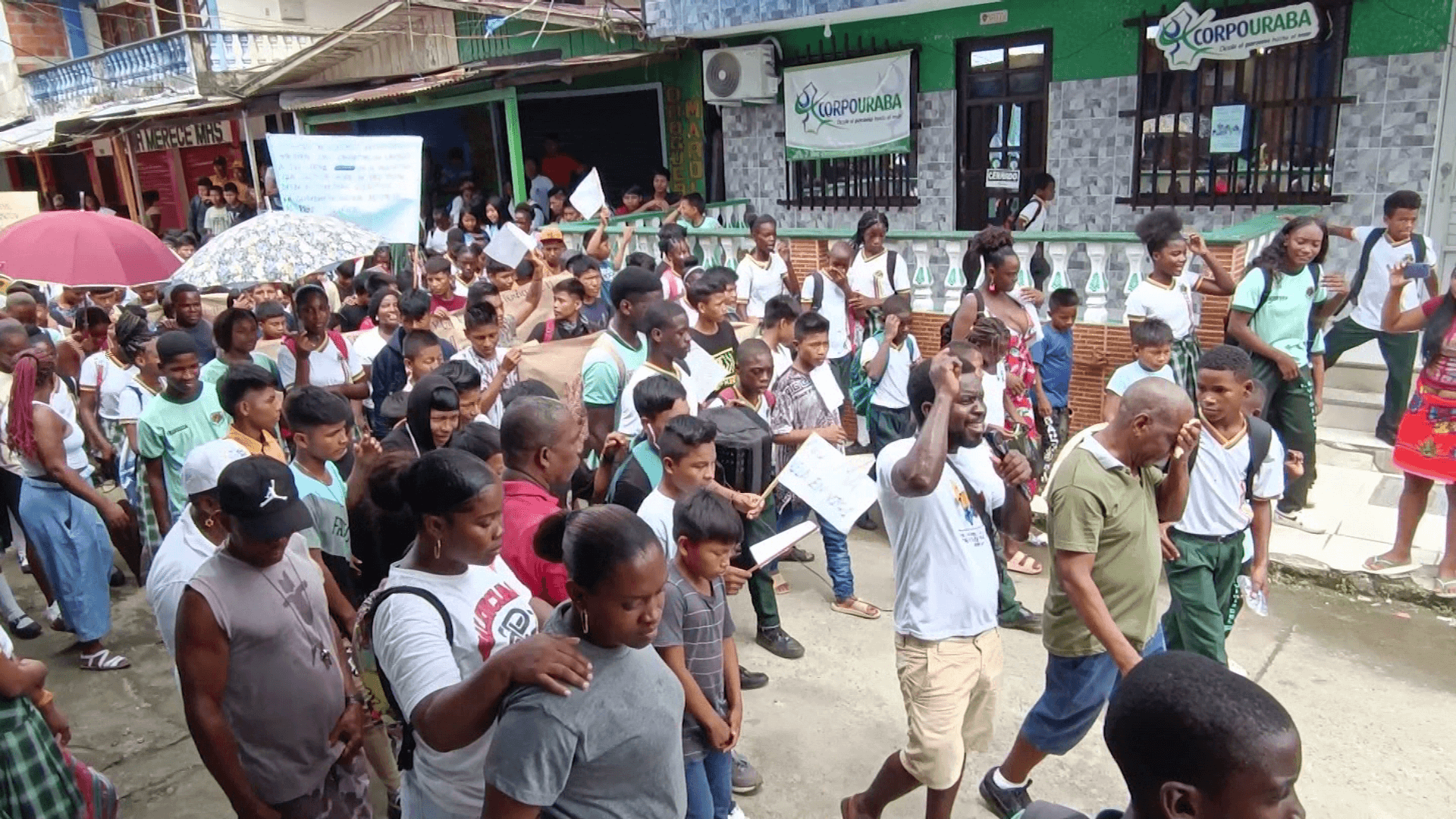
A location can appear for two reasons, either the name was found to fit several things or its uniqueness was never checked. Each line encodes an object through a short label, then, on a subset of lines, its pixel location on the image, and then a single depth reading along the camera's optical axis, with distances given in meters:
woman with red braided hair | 4.75
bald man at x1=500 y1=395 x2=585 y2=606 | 2.80
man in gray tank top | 2.38
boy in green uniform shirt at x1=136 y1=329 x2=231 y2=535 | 4.27
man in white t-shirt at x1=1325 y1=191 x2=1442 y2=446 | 6.15
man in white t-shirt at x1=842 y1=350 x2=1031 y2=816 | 3.01
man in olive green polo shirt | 2.92
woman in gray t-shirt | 1.72
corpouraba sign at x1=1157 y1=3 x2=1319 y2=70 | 7.67
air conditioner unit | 10.92
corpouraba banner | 10.27
